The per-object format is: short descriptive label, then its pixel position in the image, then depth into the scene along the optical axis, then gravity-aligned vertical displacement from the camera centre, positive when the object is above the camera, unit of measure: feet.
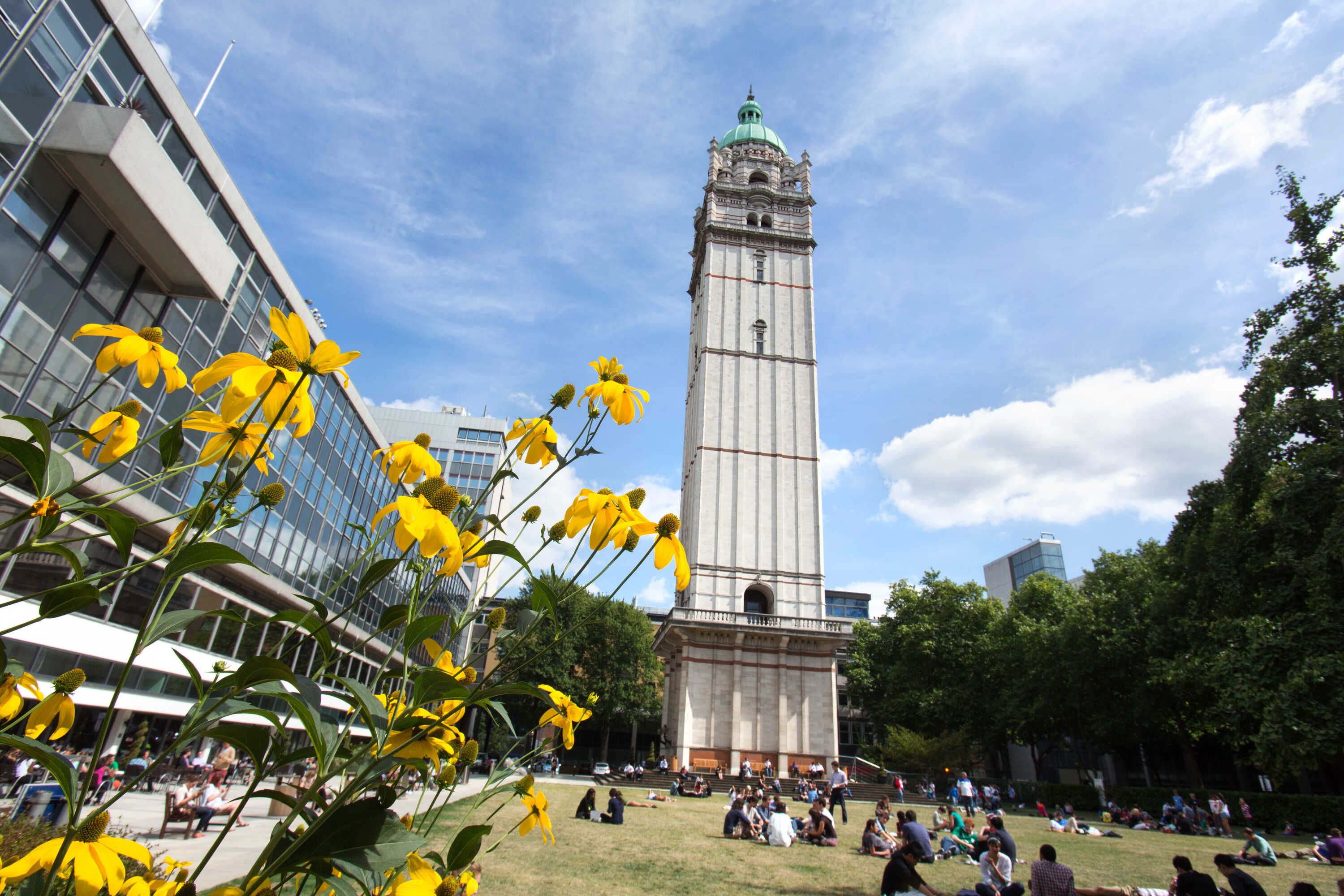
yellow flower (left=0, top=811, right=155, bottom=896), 5.00 -1.09
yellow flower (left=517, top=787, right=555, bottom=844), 7.84 -0.77
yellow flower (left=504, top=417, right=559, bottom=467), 7.62 +3.14
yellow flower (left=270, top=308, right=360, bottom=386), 5.83 +3.05
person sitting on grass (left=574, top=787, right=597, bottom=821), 56.24 -4.57
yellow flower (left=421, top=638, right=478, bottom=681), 6.41 +0.67
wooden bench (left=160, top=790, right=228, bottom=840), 34.24 -4.71
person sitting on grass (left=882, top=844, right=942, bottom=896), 27.43 -3.93
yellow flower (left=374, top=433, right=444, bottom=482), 6.98 +2.58
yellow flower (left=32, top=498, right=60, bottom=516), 5.35 +1.43
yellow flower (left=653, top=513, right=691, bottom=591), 7.03 +2.00
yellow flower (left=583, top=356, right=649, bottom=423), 7.58 +3.72
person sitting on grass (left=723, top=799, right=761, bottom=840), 52.24 -4.81
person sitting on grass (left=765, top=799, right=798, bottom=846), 48.29 -4.52
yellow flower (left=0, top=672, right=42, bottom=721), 6.24 +0.07
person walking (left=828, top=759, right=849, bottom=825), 71.31 -1.80
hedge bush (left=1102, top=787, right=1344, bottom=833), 70.79 -0.92
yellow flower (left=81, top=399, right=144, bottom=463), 6.77 +2.66
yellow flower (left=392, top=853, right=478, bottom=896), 5.24 -1.08
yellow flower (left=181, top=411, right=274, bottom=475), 6.37 +2.55
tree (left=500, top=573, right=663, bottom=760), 127.44 +14.90
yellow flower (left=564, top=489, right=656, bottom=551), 6.70 +2.10
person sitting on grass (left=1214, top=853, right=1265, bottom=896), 24.75 -2.78
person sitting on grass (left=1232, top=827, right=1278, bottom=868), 47.24 -3.46
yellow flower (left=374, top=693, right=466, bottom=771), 5.07 +0.00
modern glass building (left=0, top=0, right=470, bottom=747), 36.52 +26.92
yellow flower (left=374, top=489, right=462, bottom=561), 5.49 +1.55
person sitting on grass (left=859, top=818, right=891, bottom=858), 46.03 -4.71
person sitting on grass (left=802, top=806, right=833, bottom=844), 50.44 -4.51
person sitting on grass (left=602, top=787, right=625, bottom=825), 54.29 -4.57
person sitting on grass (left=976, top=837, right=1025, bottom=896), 31.81 -3.90
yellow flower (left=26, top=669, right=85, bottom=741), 6.14 -0.04
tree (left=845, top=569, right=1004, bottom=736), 128.06 +21.14
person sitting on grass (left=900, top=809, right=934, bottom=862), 38.17 -3.24
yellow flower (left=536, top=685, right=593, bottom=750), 8.16 +0.35
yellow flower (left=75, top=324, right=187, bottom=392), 6.87 +3.38
